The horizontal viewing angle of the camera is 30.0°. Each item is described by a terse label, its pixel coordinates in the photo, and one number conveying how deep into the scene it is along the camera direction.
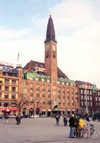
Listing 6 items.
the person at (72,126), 14.45
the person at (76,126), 14.70
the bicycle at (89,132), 13.98
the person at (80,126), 14.45
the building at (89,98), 104.50
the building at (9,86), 74.75
